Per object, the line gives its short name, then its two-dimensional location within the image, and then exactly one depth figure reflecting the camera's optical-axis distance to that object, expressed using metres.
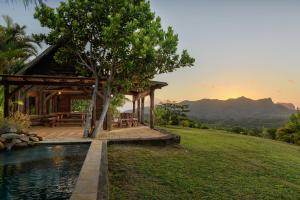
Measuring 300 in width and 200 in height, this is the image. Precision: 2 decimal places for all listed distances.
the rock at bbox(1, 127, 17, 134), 7.79
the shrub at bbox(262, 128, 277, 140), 16.37
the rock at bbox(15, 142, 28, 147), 7.43
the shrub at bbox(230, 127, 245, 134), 16.70
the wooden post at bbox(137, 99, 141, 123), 15.21
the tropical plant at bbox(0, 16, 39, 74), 14.71
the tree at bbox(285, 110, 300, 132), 14.72
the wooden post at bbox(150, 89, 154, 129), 12.30
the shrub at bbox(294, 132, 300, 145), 13.85
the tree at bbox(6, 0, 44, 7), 3.51
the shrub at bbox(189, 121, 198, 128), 17.56
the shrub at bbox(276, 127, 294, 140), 14.98
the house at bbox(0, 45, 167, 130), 9.93
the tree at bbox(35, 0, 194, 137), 8.44
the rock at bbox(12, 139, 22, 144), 7.46
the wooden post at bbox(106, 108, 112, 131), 10.93
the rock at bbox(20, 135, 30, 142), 7.61
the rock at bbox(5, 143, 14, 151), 7.22
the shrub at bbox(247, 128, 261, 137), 16.39
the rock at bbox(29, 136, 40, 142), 7.82
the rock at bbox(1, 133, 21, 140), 7.49
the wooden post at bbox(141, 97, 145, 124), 14.24
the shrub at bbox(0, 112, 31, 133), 8.04
